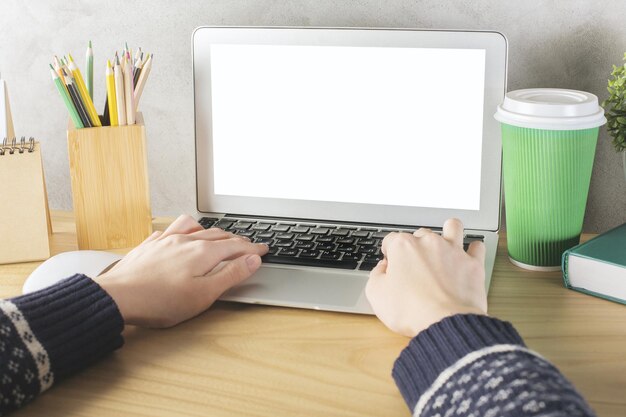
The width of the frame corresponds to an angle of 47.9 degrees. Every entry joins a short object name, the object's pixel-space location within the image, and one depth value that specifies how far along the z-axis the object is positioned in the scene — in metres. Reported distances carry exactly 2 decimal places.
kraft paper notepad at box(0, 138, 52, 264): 0.91
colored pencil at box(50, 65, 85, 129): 0.92
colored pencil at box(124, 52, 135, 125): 0.94
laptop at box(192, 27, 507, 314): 0.91
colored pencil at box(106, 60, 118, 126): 0.93
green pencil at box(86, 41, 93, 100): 0.97
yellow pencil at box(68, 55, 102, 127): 0.94
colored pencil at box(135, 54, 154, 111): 0.97
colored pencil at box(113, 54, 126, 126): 0.94
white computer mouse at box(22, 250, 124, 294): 0.80
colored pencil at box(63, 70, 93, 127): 0.93
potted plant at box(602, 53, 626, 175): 0.87
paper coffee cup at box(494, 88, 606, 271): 0.81
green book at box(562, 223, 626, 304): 0.78
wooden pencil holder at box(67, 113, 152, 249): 0.95
